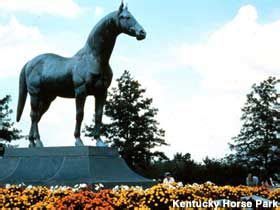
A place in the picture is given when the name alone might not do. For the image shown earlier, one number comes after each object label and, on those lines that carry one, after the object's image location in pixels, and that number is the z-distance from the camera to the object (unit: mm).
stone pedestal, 12133
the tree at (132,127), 37625
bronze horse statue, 12648
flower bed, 9031
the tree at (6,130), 38497
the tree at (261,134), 38375
